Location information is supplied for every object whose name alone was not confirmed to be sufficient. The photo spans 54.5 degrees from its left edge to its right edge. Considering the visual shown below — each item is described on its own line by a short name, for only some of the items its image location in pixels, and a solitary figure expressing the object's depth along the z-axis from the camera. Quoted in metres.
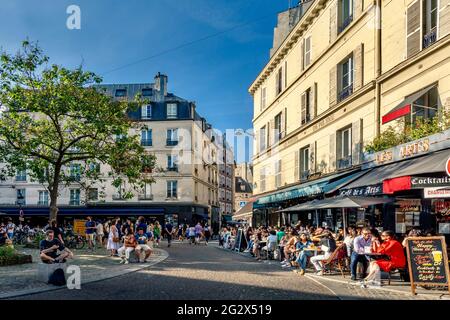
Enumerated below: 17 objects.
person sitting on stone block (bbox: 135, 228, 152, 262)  15.32
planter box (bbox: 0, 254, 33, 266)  13.37
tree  18.25
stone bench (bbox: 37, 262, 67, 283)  9.85
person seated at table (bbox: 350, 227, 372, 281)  11.12
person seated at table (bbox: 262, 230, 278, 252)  17.27
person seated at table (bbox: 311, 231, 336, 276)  12.29
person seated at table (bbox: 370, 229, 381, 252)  10.73
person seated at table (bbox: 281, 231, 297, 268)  14.59
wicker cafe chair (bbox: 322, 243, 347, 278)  12.14
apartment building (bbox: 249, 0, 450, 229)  13.56
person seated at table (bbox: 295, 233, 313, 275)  12.59
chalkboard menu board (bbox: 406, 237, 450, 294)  8.51
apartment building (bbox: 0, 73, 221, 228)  45.41
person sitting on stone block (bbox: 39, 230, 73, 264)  10.27
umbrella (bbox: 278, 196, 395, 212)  12.43
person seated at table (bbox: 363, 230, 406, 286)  9.92
